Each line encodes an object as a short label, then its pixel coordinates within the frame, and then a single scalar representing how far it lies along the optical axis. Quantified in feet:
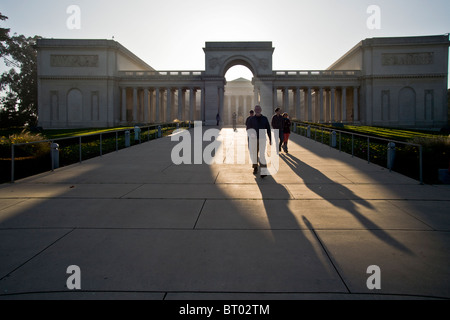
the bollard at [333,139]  65.00
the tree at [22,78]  218.59
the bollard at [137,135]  73.85
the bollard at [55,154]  41.29
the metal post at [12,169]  33.47
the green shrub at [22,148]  40.84
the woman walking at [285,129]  57.72
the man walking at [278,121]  54.80
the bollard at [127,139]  67.97
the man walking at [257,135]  35.70
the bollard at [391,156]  39.70
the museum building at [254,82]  184.65
